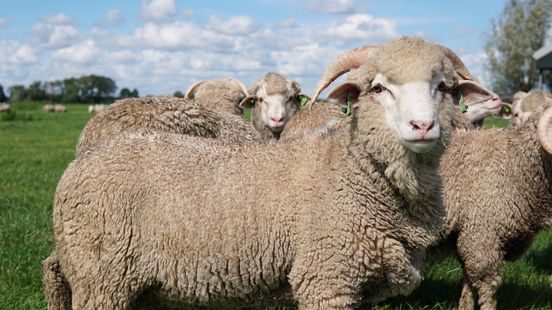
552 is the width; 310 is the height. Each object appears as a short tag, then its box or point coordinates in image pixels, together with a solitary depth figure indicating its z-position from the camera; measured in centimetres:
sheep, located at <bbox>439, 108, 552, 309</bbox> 494
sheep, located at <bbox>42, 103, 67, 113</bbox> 5094
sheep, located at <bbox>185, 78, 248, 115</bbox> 775
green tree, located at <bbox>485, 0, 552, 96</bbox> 3934
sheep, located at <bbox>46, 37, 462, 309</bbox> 320
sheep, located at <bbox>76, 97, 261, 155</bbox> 468
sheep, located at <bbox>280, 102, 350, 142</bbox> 612
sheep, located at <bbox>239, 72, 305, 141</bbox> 741
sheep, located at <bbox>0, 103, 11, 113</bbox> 4012
